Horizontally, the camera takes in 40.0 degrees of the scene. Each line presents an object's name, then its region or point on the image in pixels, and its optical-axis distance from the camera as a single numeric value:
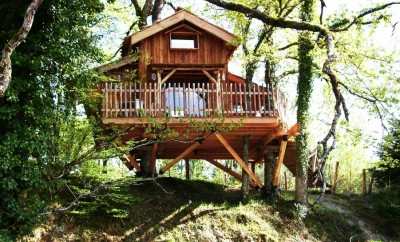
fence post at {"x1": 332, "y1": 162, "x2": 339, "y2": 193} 23.33
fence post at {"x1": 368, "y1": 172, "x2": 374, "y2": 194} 23.19
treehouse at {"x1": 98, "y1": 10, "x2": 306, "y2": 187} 16.06
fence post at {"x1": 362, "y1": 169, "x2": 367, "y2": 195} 23.51
